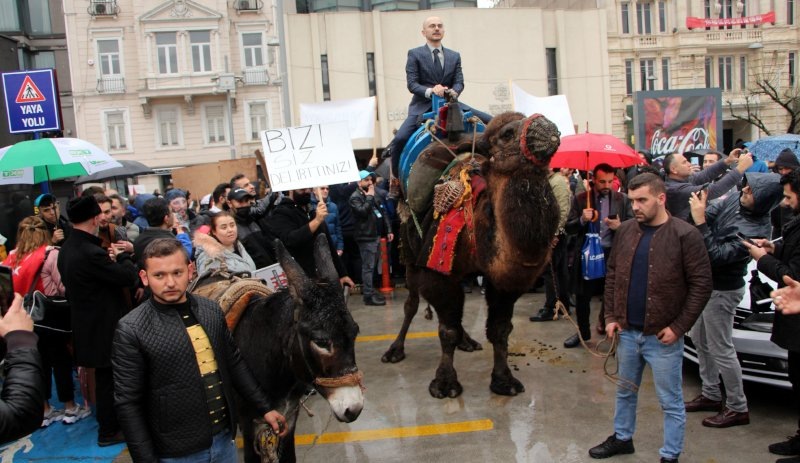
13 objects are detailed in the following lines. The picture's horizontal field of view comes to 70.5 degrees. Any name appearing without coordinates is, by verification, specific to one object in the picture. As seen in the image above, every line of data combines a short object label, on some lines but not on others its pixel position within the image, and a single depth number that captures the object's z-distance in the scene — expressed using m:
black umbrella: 12.12
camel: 4.54
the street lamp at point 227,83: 28.09
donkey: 2.86
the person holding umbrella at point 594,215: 6.25
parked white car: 4.62
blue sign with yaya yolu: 7.27
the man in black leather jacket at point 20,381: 2.14
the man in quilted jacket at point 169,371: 2.73
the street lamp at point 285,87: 18.68
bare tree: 31.36
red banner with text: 32.31
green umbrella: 6.15
